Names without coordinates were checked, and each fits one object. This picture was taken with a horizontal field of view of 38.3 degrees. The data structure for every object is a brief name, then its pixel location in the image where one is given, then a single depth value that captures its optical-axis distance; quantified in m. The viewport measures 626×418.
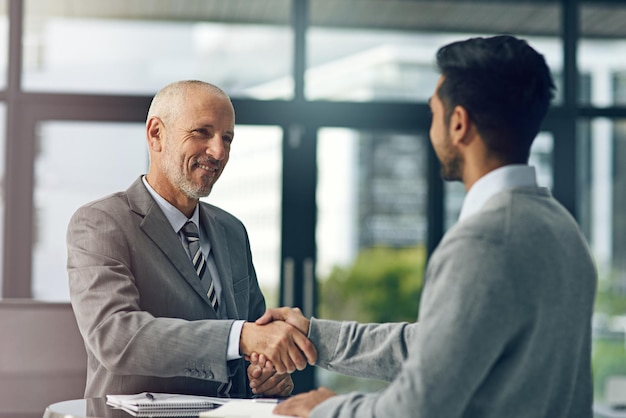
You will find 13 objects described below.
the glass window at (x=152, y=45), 5.03
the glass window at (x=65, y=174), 5.01
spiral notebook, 1.81
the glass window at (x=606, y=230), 5.39
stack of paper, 1.61
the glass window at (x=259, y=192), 5.12
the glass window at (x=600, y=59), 5.44
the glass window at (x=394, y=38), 5.22
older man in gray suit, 1.95
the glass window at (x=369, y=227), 5.18
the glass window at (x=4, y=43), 4.98
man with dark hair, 1.34
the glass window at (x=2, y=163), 4.98
